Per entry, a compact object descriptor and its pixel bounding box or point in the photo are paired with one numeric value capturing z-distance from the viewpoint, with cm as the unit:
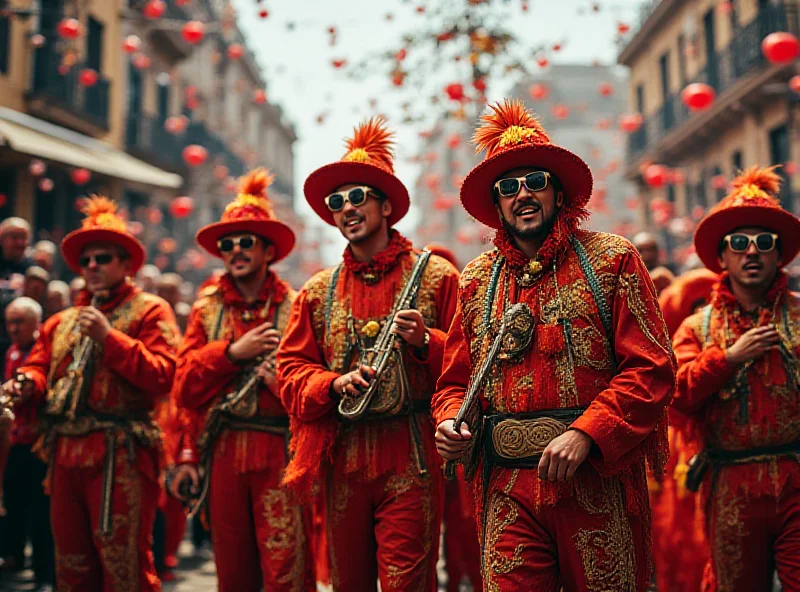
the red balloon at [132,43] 1982
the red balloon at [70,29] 1555
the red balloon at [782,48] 1187
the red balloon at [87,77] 2098
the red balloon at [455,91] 1070
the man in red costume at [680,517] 629
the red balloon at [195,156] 1977
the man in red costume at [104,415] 529
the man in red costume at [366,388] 431
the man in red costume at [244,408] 507
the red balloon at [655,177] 1727
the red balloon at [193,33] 1564
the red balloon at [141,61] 2522
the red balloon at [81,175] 1651
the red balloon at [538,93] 1339
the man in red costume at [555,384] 334
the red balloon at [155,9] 1788
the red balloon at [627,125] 2028
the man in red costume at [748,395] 445
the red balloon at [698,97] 1365
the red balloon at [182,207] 1827
